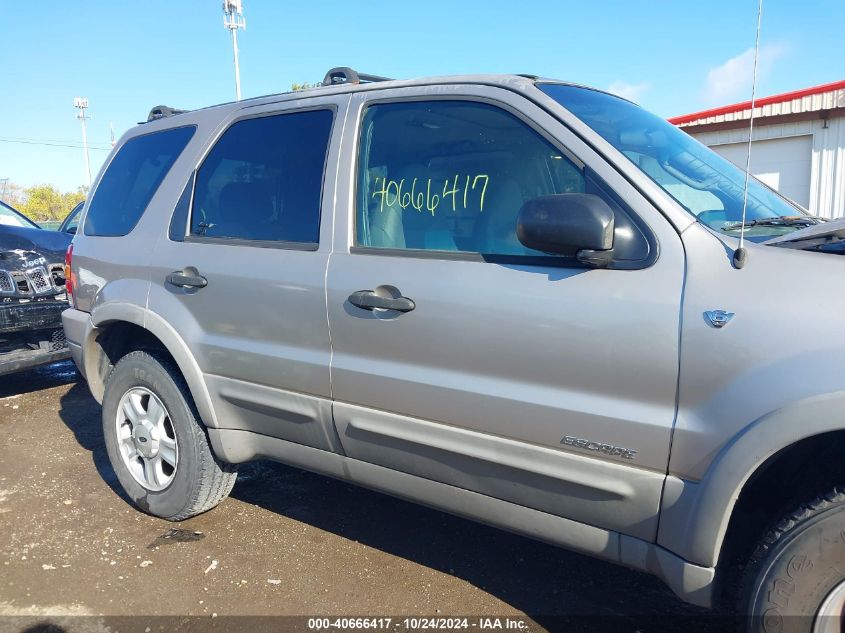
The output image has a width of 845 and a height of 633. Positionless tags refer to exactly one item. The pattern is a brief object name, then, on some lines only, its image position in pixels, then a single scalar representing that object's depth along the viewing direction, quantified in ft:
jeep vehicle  16.26
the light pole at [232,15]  101.71
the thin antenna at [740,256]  6.17
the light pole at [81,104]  162.71
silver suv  6.07
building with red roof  40.19
